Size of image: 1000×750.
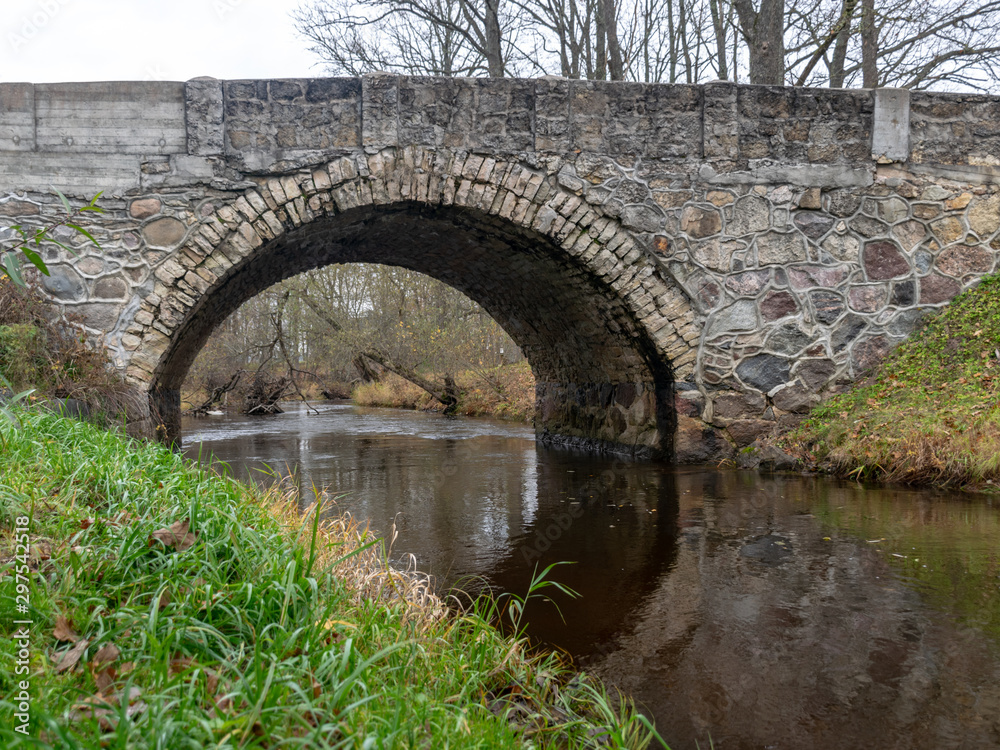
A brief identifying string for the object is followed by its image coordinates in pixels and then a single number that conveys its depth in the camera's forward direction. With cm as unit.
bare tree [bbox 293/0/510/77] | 1259
